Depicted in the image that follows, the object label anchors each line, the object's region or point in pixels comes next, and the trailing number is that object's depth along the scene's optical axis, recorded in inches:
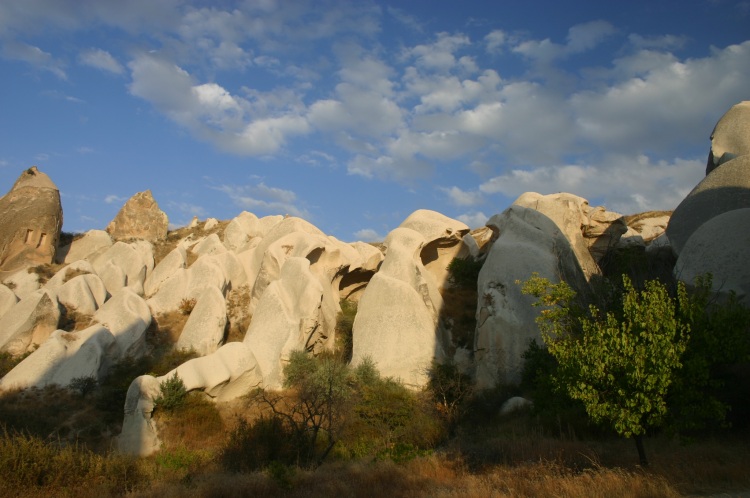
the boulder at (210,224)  1524.4
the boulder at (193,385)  583.2
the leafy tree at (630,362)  326.6
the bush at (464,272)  944.9
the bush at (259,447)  494.9
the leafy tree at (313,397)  506.3
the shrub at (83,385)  695.7
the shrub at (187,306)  939.3
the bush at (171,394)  603.2
